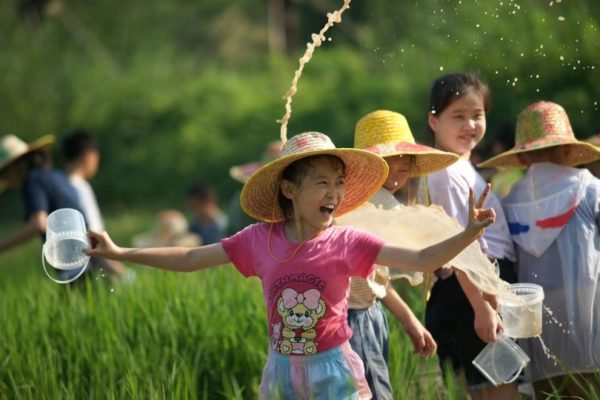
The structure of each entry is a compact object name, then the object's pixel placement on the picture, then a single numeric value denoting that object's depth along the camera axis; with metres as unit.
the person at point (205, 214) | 20.75
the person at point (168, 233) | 22.54
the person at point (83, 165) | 13.66
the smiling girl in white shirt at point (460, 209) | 8.21
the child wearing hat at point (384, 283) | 7.62
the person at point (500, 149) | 12.82
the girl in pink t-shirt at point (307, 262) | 6.79
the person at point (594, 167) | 9.78
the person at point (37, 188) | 13.10
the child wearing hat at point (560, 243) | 8.46
